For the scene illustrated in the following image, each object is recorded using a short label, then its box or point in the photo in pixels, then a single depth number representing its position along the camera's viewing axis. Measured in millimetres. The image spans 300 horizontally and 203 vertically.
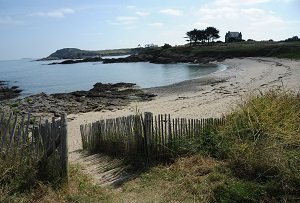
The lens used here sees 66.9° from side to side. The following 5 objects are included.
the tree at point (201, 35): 74170
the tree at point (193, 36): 74611
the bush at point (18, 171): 3826
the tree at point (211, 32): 74485
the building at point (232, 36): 82358
